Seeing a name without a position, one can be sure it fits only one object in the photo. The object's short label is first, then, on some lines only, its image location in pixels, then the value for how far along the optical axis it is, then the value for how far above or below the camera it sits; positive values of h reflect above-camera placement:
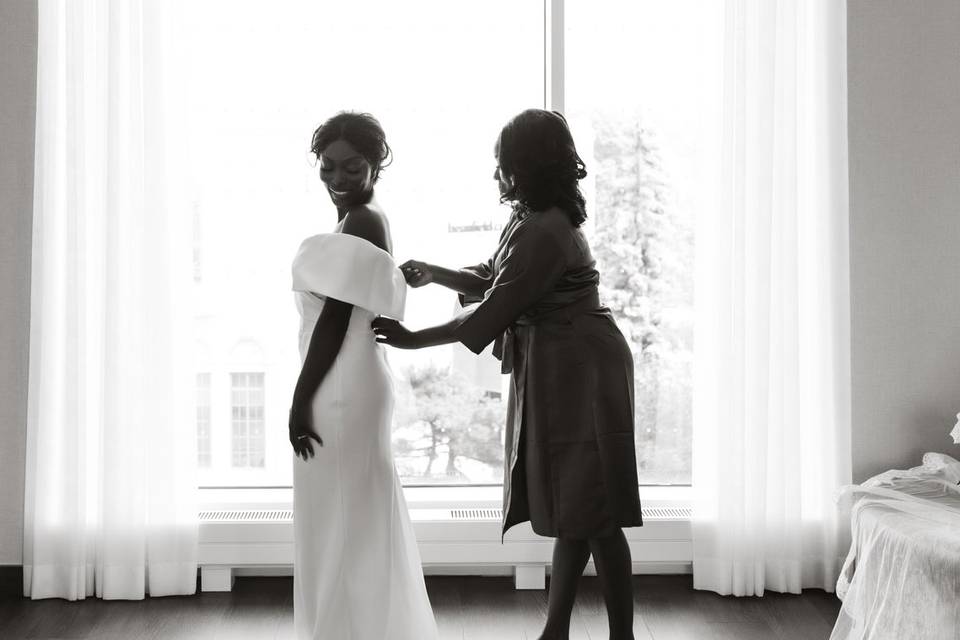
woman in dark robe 2.07 -0.03
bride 1.99 -0.21
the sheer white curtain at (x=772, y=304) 2.87 +0.11
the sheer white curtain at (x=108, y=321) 2.82 +0.05
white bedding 2.12 -0.57
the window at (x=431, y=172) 3.14 +0.60
